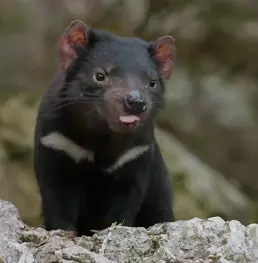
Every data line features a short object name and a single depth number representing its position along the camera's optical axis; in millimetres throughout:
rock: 5492
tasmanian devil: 7027
